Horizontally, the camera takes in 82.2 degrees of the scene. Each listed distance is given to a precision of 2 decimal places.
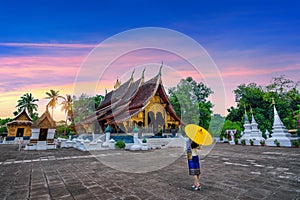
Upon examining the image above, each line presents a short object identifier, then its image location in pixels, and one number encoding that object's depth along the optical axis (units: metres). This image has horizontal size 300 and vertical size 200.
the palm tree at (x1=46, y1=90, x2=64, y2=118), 35.94
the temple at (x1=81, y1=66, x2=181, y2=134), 16.14
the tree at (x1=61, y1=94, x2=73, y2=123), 37.25
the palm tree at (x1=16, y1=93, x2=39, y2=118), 38.97
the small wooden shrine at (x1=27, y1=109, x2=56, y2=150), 13.06
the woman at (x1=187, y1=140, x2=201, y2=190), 3.22
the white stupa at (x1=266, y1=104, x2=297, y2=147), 14.93
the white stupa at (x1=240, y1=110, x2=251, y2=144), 19.82
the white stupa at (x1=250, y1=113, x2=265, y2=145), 18.05
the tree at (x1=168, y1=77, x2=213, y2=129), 25.05
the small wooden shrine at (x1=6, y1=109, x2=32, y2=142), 27.55
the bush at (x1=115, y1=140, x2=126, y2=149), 12.38
